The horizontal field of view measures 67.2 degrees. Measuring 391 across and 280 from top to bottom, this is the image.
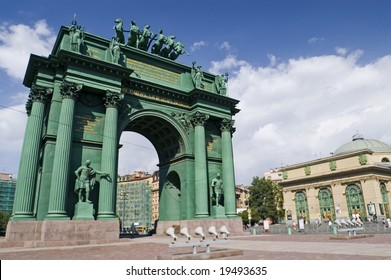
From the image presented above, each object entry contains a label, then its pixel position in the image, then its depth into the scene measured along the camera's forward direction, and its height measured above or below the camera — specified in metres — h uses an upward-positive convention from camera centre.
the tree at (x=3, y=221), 69.05 +0.46
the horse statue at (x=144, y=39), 28.59 +17.05
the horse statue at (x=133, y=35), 28.06 +17.06
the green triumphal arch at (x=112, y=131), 20.27 +7.50
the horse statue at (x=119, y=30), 27.48 +17.20
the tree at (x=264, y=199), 79.31 +4.90
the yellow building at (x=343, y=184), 59.06 +6.68
